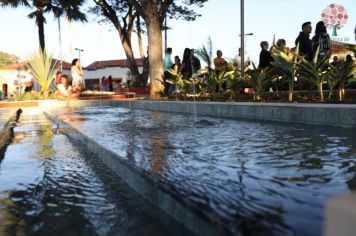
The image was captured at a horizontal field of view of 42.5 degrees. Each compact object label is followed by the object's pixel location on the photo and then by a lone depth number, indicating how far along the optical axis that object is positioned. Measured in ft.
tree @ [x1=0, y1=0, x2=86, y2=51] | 95.50
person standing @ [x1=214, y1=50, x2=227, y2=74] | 38.93
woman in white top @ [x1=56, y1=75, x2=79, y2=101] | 56.80
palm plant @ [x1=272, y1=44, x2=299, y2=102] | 24.58
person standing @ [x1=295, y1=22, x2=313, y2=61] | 29.78
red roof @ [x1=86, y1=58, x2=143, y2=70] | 193.67
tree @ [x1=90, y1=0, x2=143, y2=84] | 87.92
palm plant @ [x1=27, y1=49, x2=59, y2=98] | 66.69
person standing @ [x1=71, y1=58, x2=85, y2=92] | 59.31
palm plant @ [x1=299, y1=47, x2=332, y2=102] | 23.02
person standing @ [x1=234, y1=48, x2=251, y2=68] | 47.53
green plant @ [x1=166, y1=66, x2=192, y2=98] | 38.63
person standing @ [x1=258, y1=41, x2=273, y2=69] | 33.83
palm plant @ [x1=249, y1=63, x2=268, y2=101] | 27.91
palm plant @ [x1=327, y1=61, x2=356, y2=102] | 21.71
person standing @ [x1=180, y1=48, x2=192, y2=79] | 42.97
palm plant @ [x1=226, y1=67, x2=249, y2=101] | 30.99
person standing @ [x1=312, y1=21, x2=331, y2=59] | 28.91
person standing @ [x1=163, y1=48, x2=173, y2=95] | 46.44
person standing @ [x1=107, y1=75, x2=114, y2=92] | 105.56
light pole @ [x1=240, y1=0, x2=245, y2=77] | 39.09
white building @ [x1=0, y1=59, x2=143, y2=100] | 177.47
